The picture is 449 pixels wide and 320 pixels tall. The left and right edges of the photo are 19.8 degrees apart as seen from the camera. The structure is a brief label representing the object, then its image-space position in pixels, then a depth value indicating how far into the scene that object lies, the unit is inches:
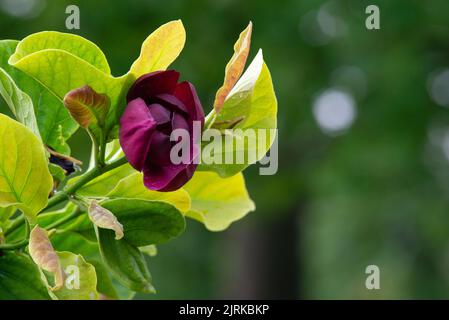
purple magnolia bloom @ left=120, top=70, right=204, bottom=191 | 32.6
